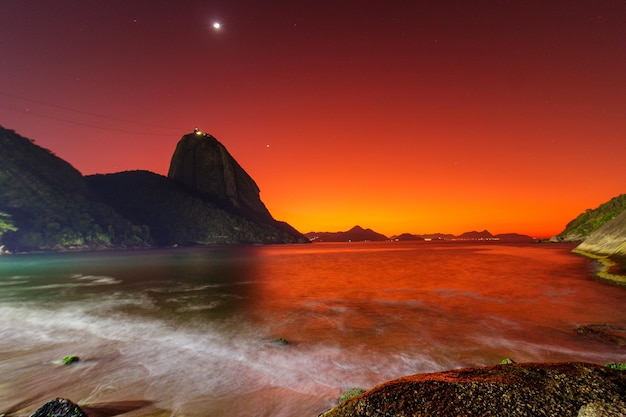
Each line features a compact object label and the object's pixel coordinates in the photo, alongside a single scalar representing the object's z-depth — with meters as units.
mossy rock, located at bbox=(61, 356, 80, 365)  11.00
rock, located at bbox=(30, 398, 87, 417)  5.87
